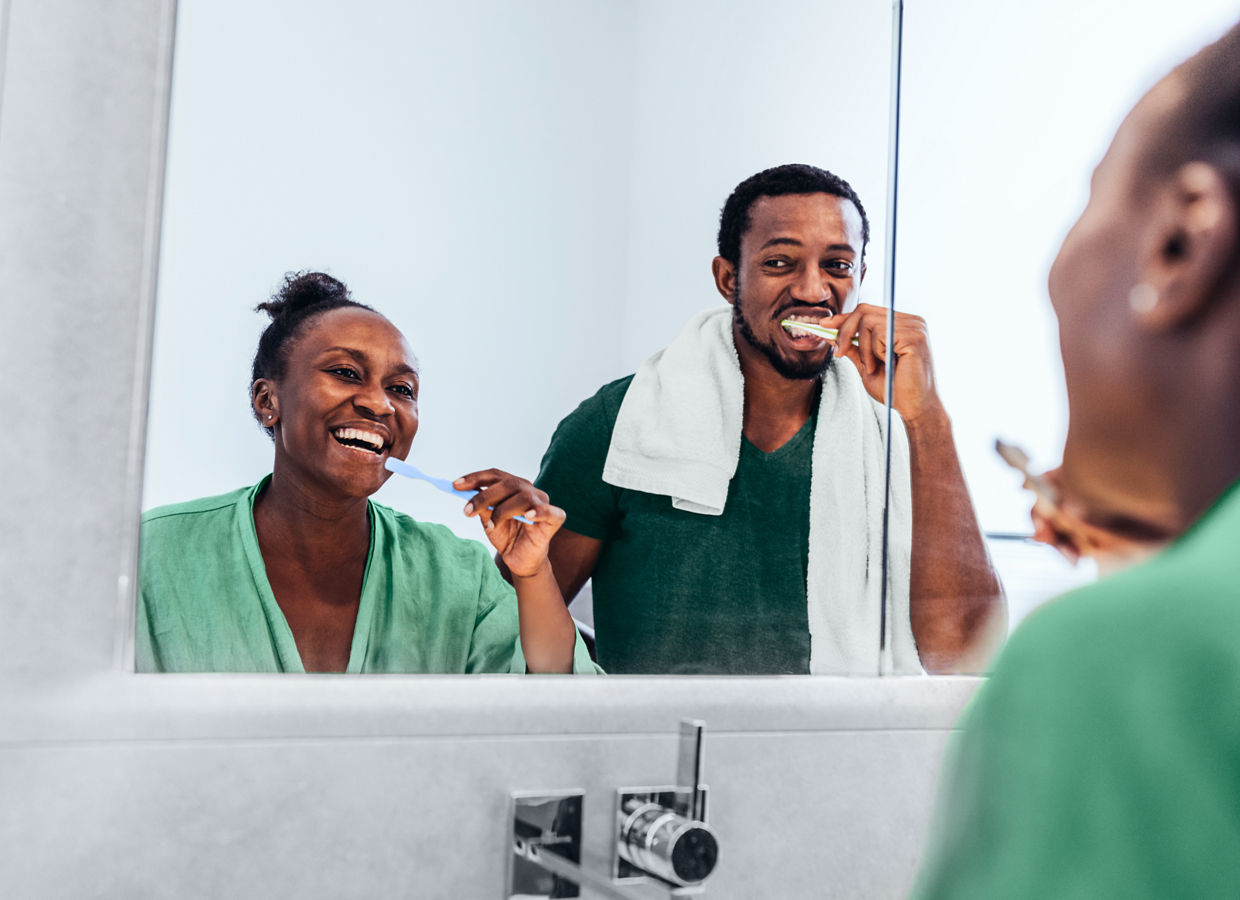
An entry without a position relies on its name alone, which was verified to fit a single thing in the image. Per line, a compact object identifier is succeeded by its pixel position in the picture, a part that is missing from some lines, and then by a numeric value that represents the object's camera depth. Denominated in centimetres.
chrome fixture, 75
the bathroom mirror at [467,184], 76
